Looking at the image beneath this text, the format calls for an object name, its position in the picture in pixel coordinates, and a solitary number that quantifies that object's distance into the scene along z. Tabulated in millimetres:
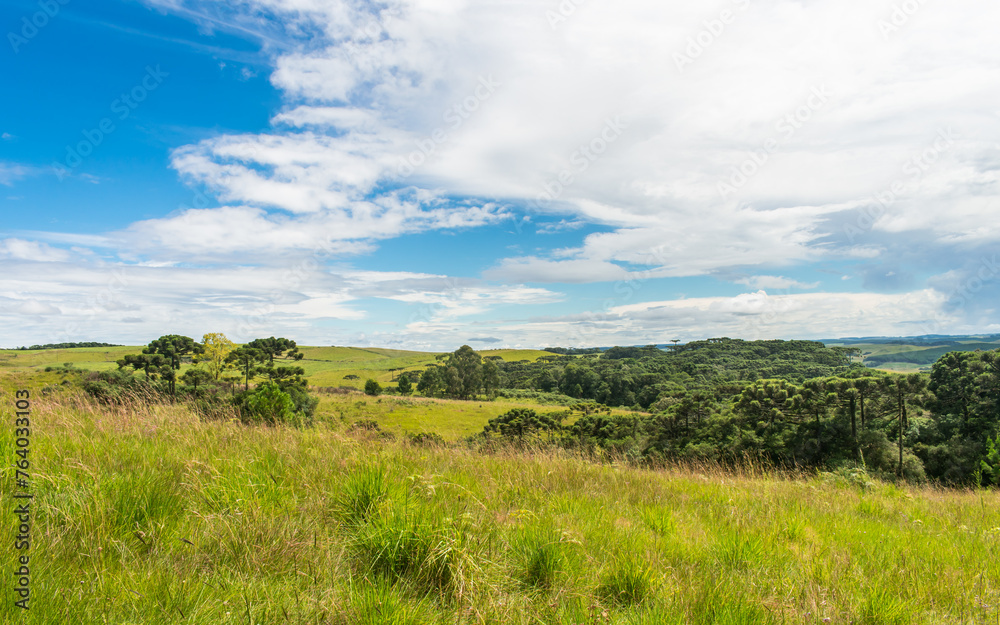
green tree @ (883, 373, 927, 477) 36625
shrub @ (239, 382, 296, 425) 12776
